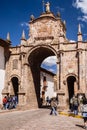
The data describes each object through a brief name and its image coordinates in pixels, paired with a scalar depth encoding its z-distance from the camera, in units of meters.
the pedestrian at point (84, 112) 6.79
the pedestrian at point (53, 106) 11.24
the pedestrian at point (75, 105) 11.14
